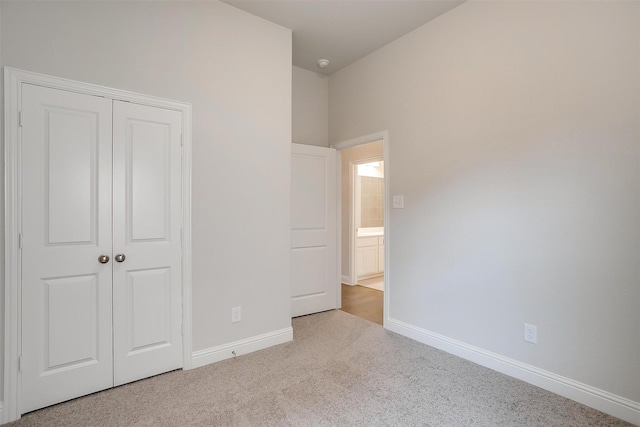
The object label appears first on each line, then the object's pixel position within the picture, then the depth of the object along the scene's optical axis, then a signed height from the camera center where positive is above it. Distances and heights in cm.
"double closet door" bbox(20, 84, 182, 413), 187 -18
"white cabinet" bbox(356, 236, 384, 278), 539 -75
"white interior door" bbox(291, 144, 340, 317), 360 -18
